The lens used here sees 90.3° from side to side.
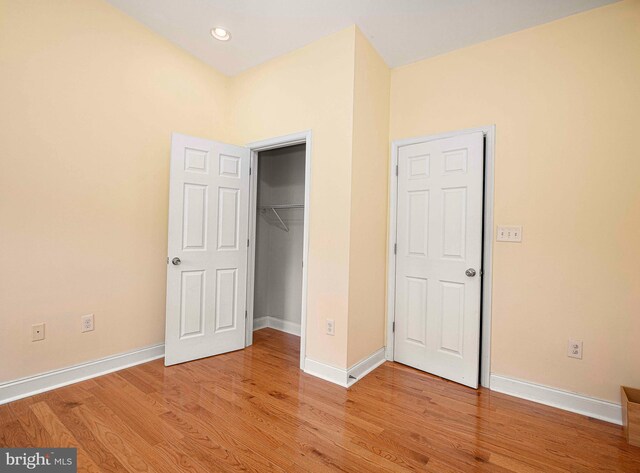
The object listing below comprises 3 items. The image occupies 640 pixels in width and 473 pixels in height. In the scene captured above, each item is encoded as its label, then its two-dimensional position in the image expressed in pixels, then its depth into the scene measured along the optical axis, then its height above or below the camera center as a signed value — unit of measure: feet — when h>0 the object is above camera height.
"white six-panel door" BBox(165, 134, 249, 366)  9.12 -0.44
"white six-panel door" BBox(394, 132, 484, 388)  8.41 -0.41
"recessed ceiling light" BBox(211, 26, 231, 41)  8.97 +5.78
